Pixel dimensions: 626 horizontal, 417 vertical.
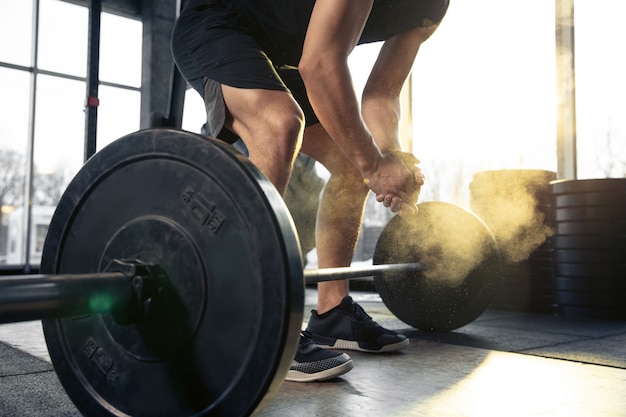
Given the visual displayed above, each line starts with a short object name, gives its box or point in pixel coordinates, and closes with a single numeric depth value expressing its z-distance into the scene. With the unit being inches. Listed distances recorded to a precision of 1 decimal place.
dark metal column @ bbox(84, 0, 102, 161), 110.6
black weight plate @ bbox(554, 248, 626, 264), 106.2
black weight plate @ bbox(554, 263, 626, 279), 105.7
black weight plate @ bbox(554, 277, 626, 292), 106.0
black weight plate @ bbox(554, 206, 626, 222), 106.0
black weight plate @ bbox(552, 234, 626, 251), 106.4
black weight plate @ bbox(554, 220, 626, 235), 106.3
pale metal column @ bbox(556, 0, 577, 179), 137.2
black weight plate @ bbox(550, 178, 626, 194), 106.0
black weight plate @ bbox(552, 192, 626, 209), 106.0
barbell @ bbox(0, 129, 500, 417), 28.1
